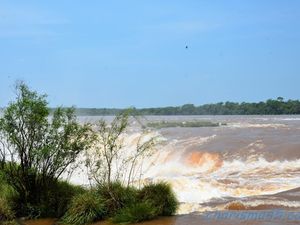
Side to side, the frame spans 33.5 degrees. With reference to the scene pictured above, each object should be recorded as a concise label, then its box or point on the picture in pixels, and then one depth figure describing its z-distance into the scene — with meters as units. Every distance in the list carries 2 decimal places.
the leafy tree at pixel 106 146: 10.52
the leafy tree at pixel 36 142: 10.59
